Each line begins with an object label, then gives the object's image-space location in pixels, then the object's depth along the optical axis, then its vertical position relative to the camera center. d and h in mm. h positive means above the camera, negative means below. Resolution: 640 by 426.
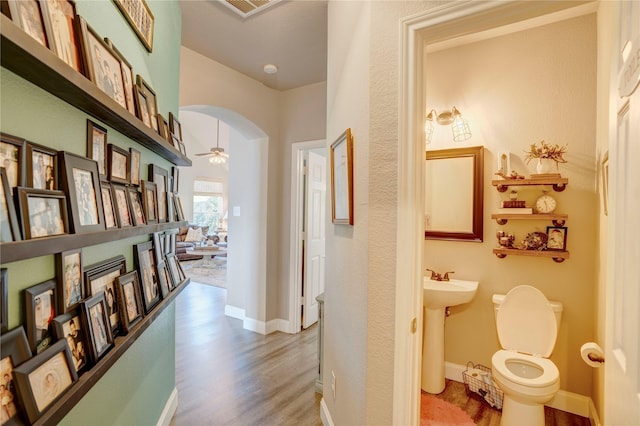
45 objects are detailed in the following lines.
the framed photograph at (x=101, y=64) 930 +501
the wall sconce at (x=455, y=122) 2594 +784
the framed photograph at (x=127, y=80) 1218 +546
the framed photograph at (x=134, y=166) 1352 +197
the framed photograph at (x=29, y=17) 649 +432
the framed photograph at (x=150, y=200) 1445 +43
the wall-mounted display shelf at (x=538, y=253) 2188 -302
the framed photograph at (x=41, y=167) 744 +108
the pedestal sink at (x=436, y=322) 2334 -906
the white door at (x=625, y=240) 681 -68
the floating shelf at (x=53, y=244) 615 -88
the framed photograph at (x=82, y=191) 846 +53
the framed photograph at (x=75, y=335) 835 -368
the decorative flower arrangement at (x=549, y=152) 2209 +451
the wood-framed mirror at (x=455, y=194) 2555 +161
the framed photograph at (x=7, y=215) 628 -15
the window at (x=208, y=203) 10172 +240
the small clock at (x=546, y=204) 2258 +66
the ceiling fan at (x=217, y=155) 6686 +1240
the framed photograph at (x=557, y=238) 2225 -186
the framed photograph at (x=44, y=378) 678 -414
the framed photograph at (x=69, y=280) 874 -217
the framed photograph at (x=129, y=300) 1168 -374
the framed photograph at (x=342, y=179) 1541 +176
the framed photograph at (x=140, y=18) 1327 +903
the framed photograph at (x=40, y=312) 760 -276
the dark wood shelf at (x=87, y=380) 726 -486
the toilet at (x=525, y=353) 1788 -987
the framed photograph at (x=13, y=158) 678 +115
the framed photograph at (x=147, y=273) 1401 -315
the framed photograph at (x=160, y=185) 1624 +140
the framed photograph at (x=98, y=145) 1059 +231
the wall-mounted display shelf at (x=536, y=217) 2208 -31
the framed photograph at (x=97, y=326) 935 -379
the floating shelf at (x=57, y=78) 605 +325
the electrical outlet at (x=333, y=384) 1831 -1058
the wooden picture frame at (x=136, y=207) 1283 +9
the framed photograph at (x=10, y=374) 649 -361
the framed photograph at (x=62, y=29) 767 +489
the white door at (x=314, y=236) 3721 -318
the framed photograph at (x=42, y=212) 685 -10
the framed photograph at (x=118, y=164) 1179 +183
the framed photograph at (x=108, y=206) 1058 +9
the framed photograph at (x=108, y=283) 1044 -271
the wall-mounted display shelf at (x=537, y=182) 2174 +225
